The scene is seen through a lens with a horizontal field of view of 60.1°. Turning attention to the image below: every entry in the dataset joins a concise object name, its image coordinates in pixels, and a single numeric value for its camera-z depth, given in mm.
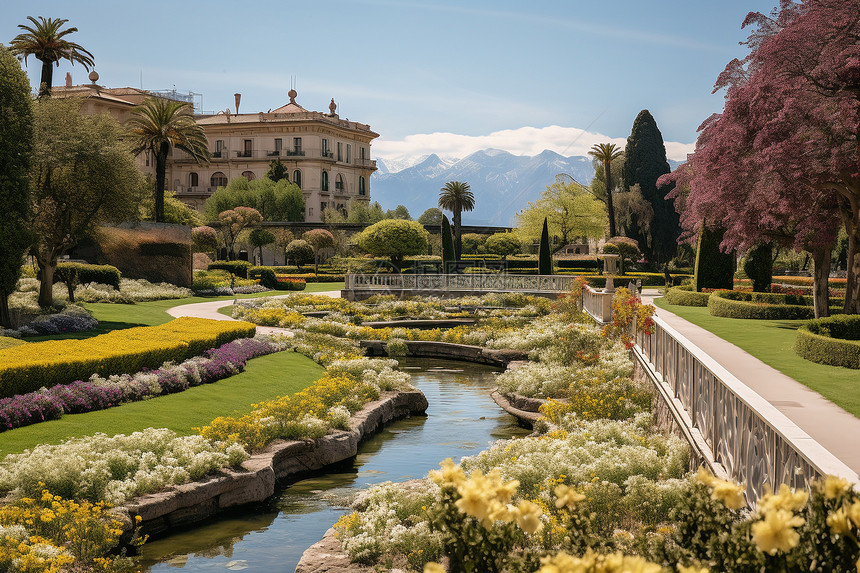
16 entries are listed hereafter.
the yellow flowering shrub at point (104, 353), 10719
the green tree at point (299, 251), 57469
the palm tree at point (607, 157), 56156
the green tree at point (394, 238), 45219
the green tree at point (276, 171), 87188
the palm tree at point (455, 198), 75188
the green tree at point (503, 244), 63906
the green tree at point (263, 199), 78438
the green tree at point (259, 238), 61031
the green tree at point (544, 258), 39750
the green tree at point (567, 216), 65062
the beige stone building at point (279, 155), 91812
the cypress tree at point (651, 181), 68375
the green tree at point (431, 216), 110775
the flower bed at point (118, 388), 10047
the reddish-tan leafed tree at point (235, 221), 58375
